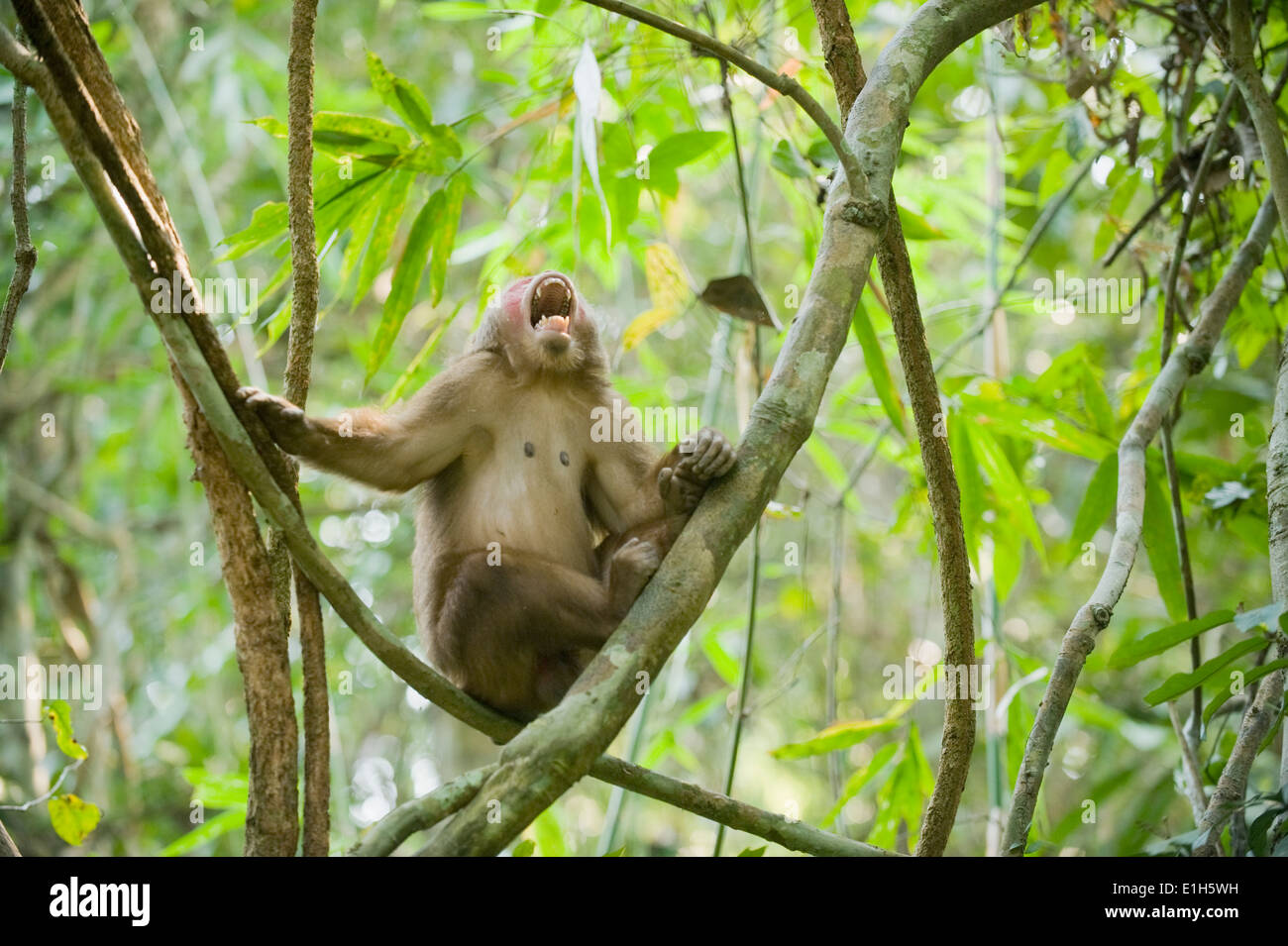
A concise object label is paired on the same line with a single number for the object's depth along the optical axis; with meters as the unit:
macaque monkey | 3.98
